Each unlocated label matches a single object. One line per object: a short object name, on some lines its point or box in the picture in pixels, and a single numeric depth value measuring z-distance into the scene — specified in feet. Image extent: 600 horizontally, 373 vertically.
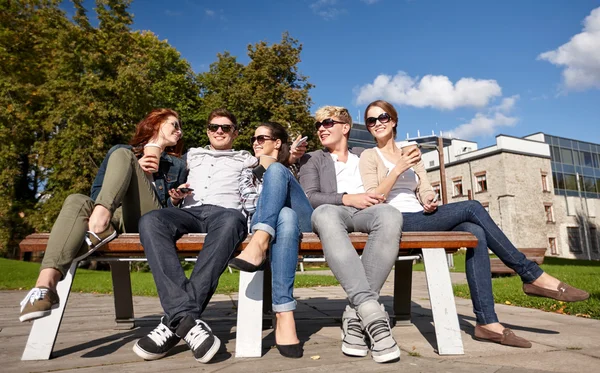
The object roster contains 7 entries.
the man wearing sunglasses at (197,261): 7.64
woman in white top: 9.04
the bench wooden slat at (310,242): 8.83
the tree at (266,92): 74.18
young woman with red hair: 7.88
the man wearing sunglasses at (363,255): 7.66
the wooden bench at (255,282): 8.13
